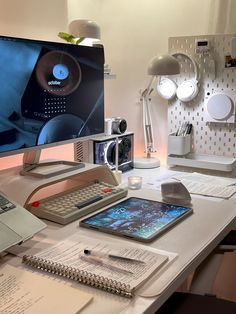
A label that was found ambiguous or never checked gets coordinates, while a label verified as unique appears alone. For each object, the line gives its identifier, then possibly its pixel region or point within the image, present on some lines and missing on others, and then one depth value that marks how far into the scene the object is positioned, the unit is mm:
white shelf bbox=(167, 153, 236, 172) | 1936
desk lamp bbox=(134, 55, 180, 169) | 1771
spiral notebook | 889
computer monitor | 1313
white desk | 839
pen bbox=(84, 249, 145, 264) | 988
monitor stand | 1456
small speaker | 1868
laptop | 1030
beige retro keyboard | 1302
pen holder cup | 2033
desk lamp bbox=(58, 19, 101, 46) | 1791
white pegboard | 1967
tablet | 1175
